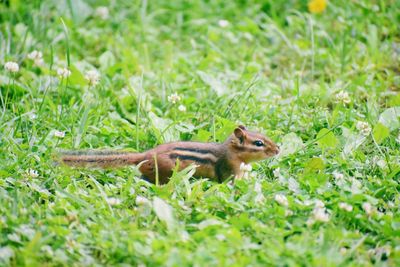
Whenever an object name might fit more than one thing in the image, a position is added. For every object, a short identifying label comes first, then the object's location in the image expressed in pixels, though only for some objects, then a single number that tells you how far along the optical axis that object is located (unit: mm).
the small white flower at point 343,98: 11349
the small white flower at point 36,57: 12055
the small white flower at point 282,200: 8289
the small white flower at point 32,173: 9141
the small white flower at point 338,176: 9086
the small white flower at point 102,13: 14781
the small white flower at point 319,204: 8242
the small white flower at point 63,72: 10987
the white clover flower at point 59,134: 9800
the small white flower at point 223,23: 14508
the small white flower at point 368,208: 8195
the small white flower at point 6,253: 7270
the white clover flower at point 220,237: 7645
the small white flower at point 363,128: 10253
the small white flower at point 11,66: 10734
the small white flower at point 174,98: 11211
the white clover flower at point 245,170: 9289
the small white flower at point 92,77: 11251
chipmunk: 9414
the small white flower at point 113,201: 8359
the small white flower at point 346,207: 8131
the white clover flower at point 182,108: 11150
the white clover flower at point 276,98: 12002
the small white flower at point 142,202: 8266
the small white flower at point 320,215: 7914
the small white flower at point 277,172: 9404
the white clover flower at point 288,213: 8191
